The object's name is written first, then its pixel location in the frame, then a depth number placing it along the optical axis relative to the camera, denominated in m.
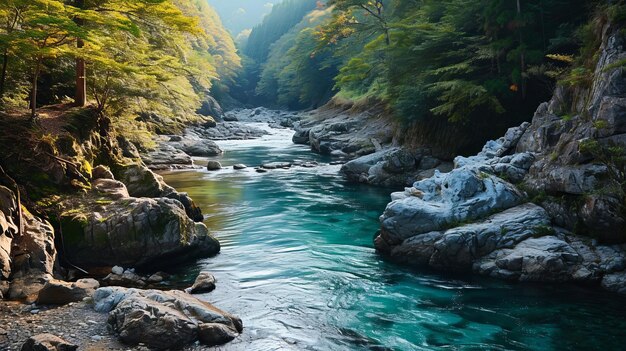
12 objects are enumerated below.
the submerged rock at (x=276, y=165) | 26.38
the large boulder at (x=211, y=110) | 57.25
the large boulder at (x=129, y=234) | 10.32
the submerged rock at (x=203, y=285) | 9.56
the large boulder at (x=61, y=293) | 7.97
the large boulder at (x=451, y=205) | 11.53
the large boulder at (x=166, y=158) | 26.15
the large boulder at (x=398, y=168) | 21.17
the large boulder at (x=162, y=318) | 6.89
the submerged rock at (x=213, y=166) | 25.88
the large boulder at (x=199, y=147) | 32.41
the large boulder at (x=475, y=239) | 10.54
